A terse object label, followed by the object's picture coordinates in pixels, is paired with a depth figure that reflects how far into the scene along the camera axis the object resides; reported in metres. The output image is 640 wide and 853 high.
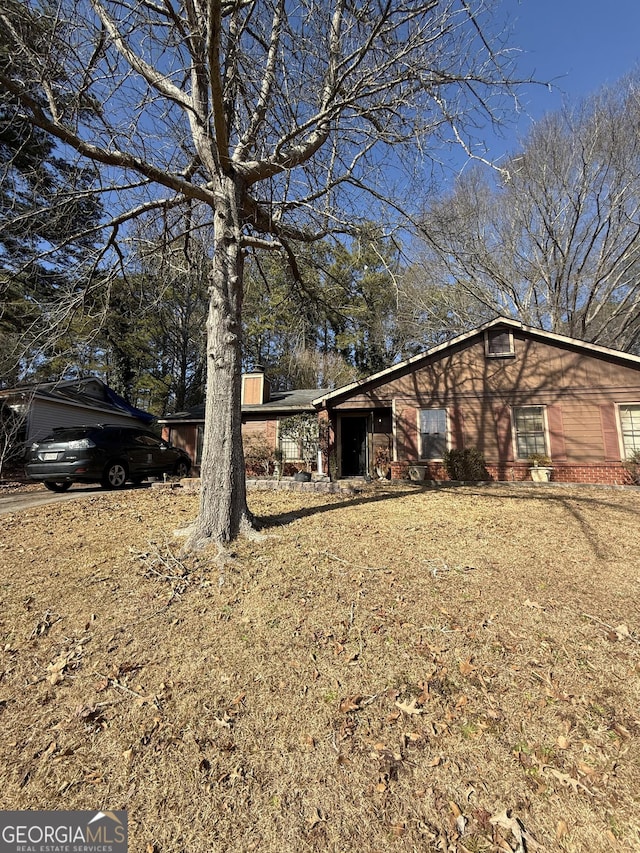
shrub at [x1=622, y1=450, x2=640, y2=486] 10.25
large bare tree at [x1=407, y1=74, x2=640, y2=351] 14.74
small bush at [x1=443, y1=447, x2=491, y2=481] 11.56
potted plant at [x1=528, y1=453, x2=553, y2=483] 10.94
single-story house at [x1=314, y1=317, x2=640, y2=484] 10.89
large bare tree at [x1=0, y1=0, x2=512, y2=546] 4.31
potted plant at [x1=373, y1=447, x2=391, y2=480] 12.80
